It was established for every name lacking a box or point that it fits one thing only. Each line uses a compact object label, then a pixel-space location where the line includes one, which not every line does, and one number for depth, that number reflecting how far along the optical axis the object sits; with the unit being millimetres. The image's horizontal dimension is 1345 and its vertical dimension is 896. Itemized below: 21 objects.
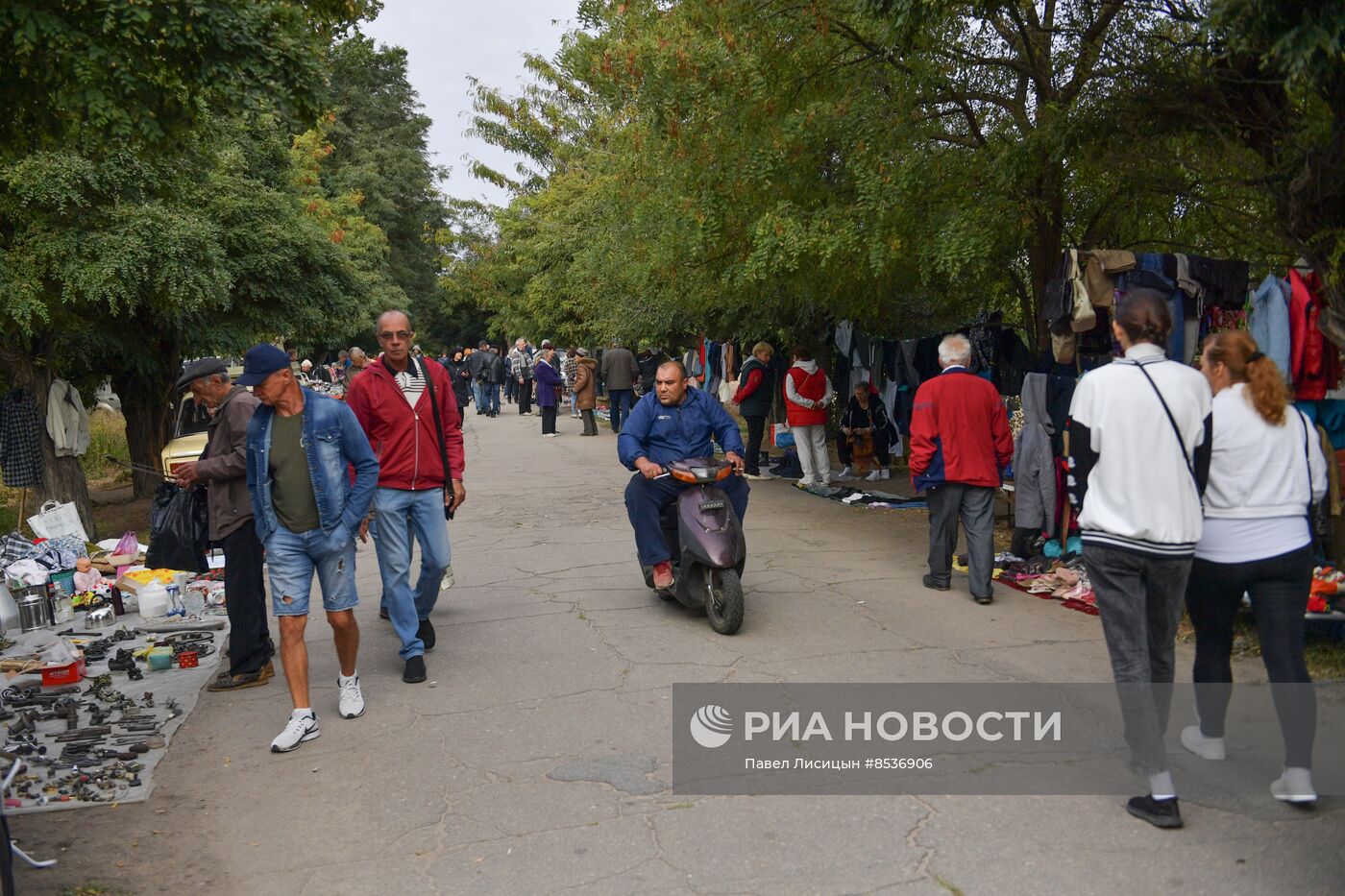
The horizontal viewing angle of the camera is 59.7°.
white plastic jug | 8773
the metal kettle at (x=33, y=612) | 8734
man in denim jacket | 5711
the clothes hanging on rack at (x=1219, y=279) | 8148
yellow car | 15117
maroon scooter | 7312
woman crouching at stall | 15242
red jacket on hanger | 7250
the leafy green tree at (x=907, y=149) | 8742
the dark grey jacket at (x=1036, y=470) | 9359
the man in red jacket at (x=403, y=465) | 6648
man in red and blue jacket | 8320
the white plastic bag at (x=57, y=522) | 10797
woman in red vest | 13703
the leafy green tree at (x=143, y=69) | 5117
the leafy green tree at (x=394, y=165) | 53656
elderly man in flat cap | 6641
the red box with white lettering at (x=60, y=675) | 6969
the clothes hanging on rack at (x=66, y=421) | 13273
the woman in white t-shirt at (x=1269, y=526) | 4406
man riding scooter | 7762
